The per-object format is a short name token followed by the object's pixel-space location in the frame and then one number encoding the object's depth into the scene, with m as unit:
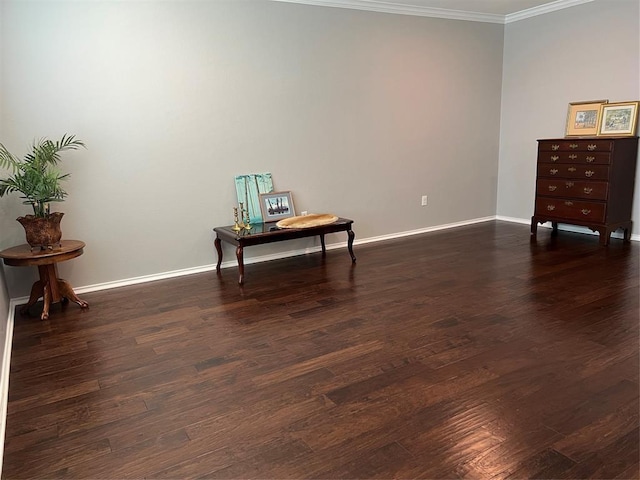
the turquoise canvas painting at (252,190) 4.61
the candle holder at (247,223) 4.33
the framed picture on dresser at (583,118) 5.31
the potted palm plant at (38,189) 3.32
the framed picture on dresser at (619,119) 5.00
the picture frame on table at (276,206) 4.70
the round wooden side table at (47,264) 3.27
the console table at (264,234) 4.09
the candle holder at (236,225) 4.30
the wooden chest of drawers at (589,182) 4.90
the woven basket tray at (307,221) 4.40
